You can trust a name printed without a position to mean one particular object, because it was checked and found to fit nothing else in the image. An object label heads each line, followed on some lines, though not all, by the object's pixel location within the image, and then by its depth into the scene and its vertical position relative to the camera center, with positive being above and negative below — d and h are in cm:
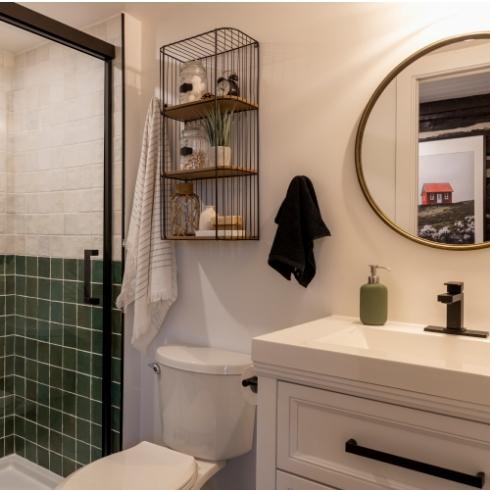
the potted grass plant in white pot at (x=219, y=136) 169 +38
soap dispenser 138 -19
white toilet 153 -66
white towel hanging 191 -6
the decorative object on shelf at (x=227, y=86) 174 +57
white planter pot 168 +30
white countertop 89 -27
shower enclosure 211 -7
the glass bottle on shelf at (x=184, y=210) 186 +11
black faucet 127 -21
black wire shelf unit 170 +41
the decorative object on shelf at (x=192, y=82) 179 +61
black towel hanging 153 +2
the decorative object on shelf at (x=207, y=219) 172 +7
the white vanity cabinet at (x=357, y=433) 90 -42
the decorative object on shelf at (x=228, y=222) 169 +6
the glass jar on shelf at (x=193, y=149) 178 +35
